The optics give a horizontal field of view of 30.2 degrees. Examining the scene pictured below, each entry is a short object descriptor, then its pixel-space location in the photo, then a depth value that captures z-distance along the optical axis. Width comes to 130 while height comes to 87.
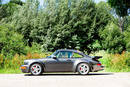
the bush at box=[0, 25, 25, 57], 22.70
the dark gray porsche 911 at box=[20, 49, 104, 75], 12.77
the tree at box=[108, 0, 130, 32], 26.56
